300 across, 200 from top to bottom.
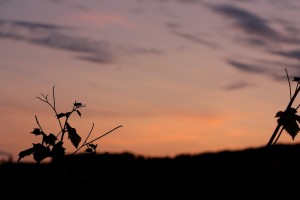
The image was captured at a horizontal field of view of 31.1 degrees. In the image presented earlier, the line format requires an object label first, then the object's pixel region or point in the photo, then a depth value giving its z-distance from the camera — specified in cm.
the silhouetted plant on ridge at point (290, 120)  452
